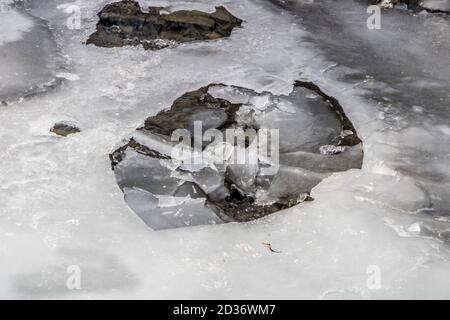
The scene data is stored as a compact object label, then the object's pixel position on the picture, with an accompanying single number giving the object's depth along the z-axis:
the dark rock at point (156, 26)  3.98
